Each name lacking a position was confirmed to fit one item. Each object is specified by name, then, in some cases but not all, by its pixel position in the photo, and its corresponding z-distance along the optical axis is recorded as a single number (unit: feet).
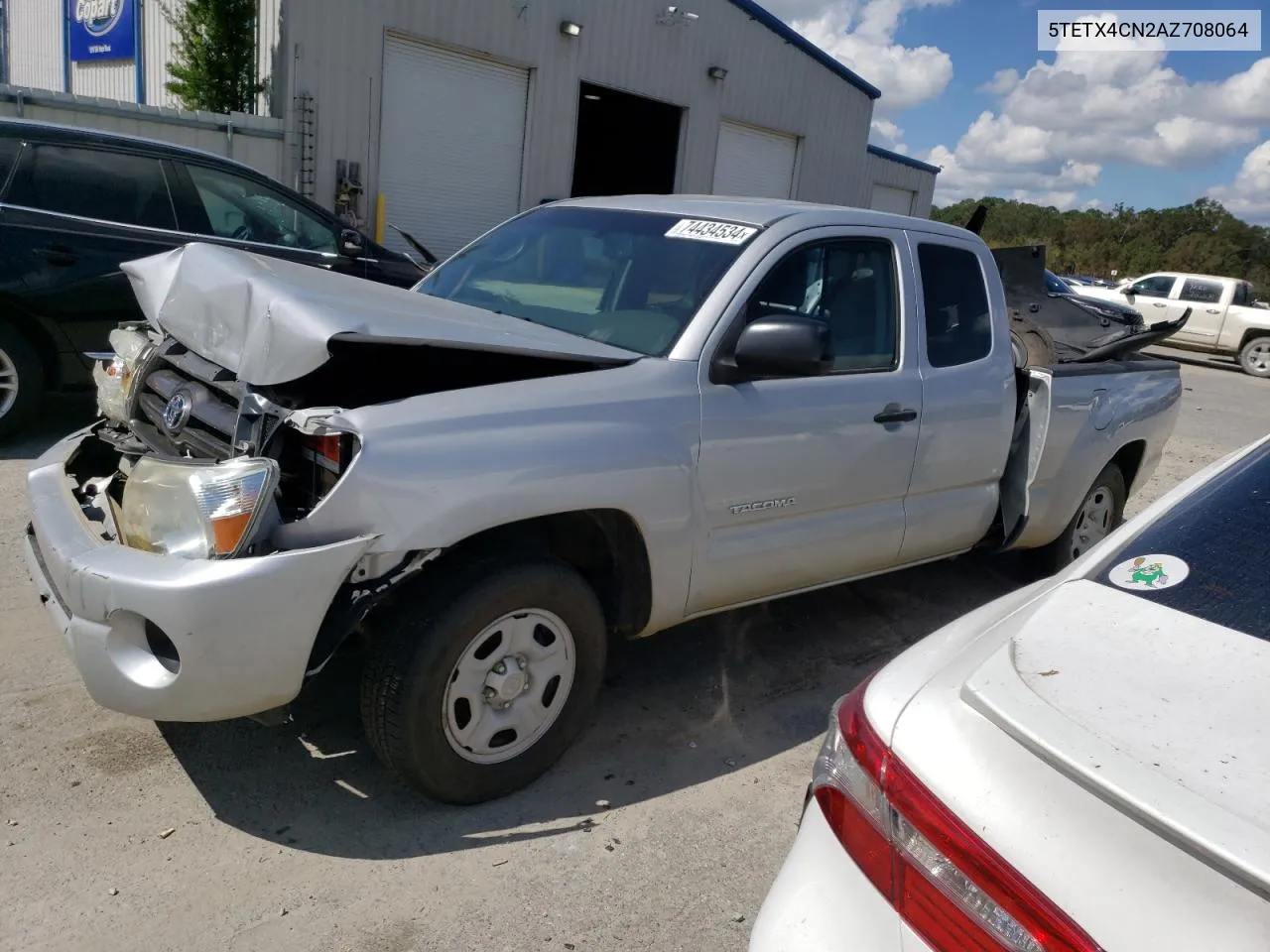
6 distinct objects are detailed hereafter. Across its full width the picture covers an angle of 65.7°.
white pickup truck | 65.51
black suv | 18.95
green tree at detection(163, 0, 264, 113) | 38.45
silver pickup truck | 8.14
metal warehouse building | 39.27
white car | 3.93
